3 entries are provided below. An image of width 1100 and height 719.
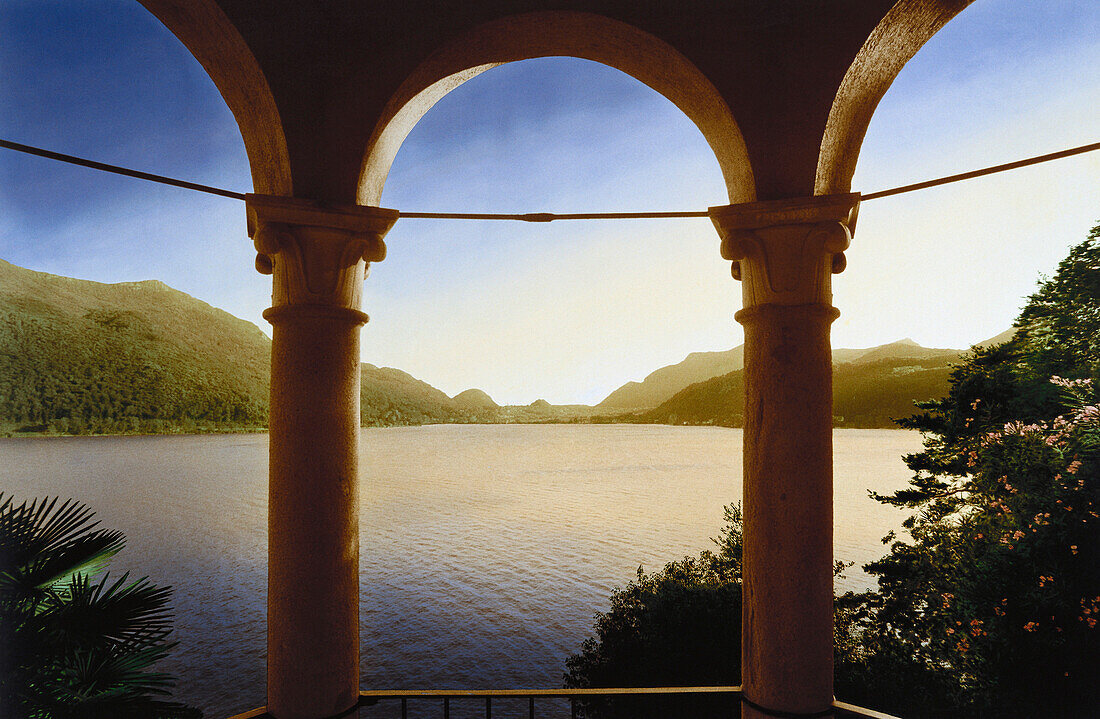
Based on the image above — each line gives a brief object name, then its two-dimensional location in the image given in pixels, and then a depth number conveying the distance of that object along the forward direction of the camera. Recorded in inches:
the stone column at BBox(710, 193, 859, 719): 138.4
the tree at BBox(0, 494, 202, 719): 117.9
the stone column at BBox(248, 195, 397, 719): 140.2
